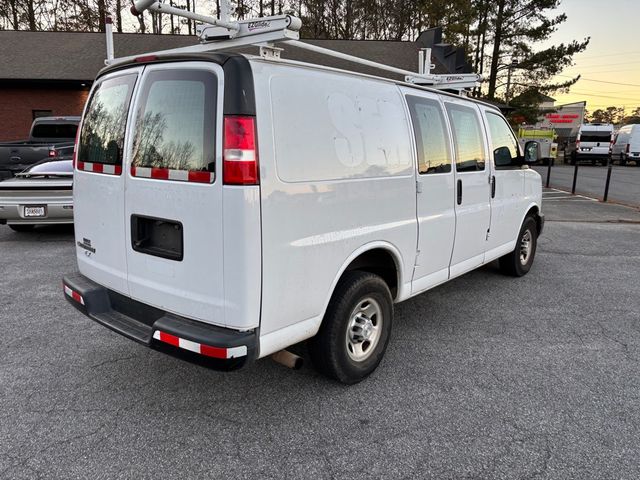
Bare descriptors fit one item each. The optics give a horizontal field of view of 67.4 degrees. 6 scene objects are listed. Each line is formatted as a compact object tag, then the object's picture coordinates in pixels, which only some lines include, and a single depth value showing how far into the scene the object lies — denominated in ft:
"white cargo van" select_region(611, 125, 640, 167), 98.43
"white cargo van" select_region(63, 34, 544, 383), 8.15
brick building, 62.64
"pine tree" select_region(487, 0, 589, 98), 87.66
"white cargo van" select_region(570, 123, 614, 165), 104.01
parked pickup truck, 33.27
